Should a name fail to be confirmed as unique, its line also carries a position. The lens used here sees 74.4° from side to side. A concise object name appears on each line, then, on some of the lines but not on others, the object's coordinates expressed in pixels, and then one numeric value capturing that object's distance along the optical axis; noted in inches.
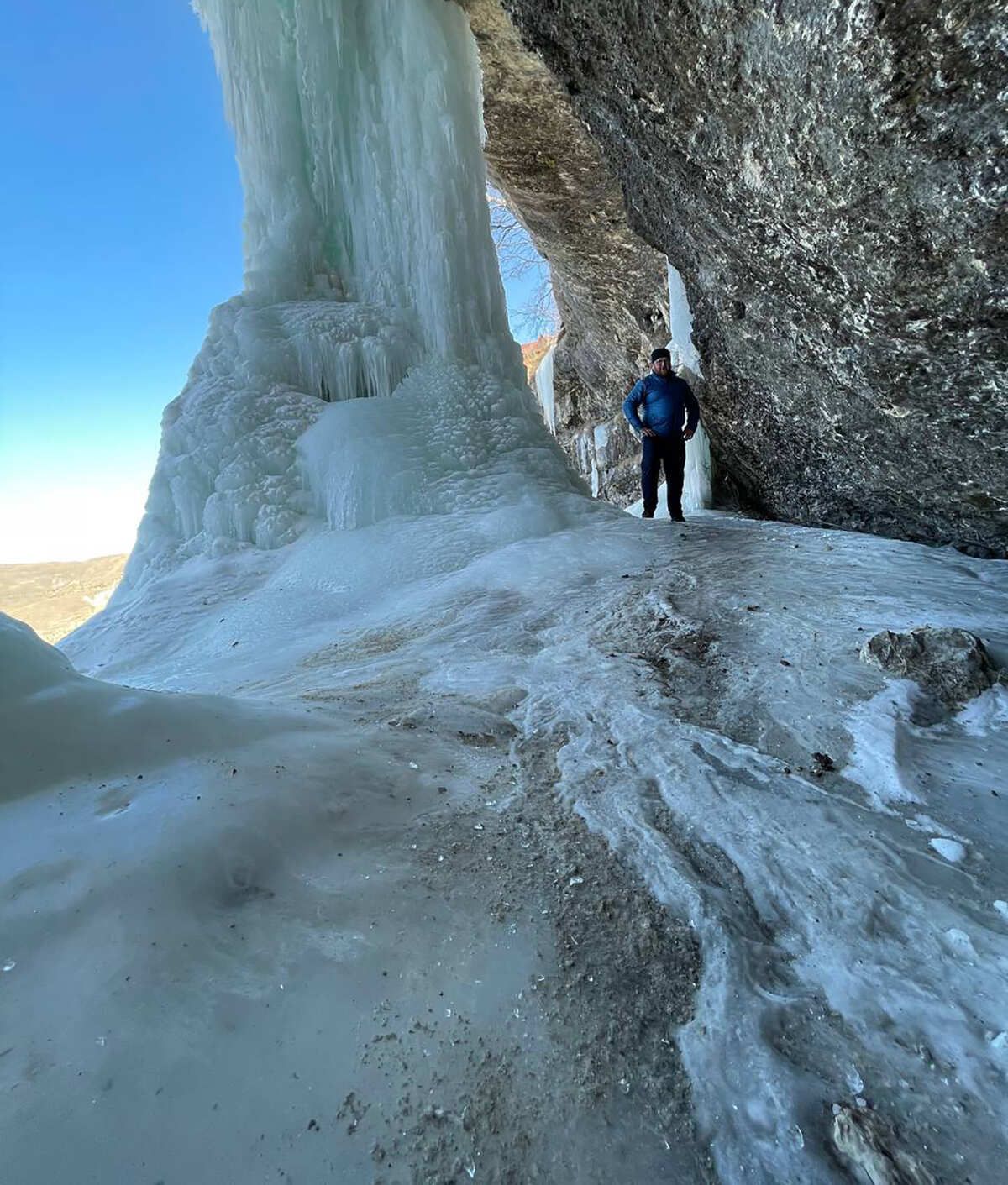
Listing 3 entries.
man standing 203.3
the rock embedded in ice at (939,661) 82.0
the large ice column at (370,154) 215.6
